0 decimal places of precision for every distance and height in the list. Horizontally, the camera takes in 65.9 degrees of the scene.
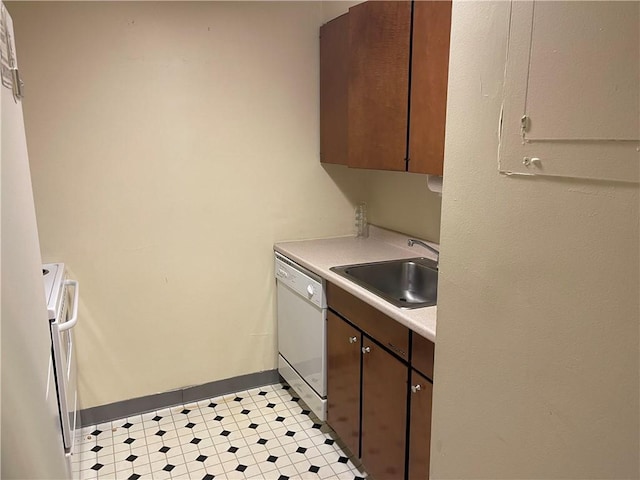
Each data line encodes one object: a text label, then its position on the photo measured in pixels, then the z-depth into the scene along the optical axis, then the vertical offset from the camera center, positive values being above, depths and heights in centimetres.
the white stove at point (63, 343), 169 -74
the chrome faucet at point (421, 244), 244 -52
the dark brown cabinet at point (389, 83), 191 +26
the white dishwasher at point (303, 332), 241 -98
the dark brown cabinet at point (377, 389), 171 -96
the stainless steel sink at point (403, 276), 236 -65
